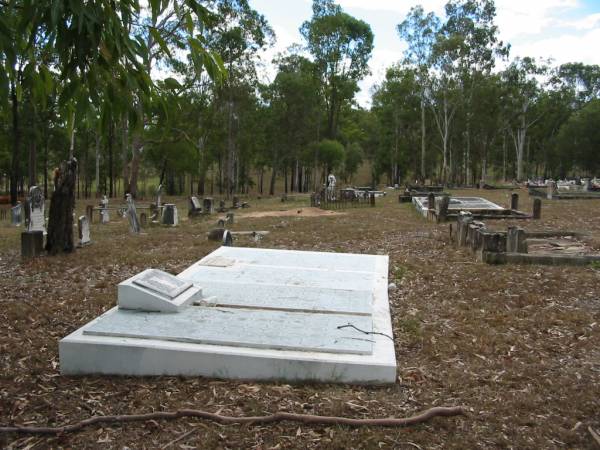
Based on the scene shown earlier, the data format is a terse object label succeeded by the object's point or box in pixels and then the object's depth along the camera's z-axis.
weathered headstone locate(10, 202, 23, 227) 18.00
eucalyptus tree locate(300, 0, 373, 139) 40.00
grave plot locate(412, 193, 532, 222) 16.41
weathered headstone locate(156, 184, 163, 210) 20.03
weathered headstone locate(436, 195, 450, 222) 16.30
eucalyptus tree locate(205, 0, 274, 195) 33.75
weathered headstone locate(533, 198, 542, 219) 17.06
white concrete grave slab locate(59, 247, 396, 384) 4.15
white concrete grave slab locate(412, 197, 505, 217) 18.78
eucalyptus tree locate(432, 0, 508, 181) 40.16
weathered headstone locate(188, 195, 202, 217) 20.53
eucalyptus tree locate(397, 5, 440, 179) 40.66
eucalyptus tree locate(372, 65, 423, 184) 47.88
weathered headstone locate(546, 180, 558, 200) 26.95
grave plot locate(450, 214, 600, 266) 8.79
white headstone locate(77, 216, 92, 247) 10.93
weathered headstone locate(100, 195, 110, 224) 18.67
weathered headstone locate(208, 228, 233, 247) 11.27
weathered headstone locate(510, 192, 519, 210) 19.25
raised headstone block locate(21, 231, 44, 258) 9.41
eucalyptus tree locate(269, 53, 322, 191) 41.44
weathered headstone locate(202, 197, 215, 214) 21.72
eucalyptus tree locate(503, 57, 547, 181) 47.03
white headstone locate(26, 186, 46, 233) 12.46
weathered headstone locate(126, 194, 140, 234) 14.18
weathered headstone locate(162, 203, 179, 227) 16.69
